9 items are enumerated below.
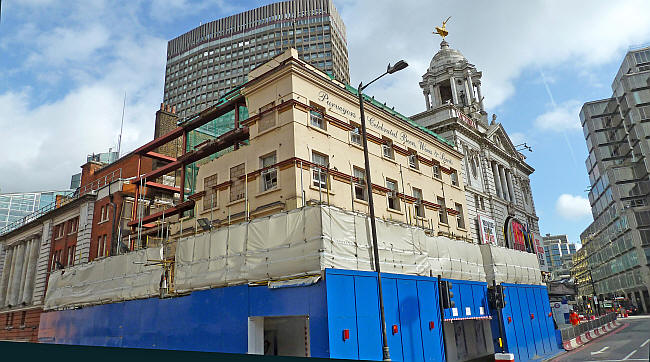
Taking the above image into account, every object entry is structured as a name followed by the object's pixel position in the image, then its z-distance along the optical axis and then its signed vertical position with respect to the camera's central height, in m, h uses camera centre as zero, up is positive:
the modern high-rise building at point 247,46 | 115.81 +73.88
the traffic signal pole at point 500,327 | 23.48 -1.03
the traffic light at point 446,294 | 19.52 +0.74
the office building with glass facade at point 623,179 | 82.69 +26.44
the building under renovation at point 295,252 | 17.92 +3.43
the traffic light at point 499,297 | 23.91 +0.61
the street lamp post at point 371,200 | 15.15 +4.44
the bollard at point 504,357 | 20.64 -2.31
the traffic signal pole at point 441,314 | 20.36 -0.14
